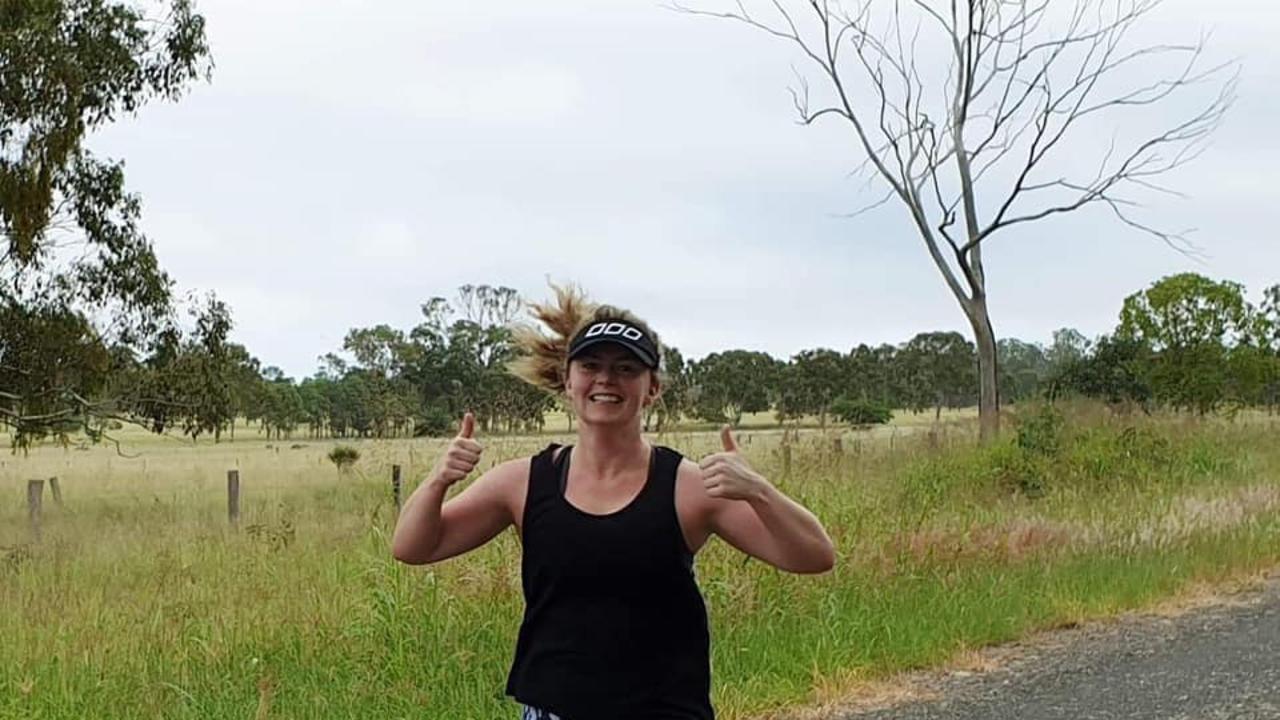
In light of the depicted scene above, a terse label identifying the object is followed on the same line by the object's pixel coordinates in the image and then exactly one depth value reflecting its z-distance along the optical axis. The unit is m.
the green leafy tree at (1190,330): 41.94
